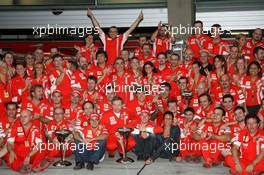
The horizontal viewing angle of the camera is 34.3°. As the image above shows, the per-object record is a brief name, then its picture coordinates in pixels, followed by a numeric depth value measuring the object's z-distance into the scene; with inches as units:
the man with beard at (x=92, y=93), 389.7
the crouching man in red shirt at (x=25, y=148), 328.2
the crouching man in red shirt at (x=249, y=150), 303.6
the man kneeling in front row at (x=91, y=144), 333.4
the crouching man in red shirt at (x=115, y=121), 358.6
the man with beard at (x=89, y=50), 473.1
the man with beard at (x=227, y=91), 387.2
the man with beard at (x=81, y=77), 412.2
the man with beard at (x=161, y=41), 481.1
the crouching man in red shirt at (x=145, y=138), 351.3
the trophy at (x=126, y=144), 340.5
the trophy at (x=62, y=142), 330.6
